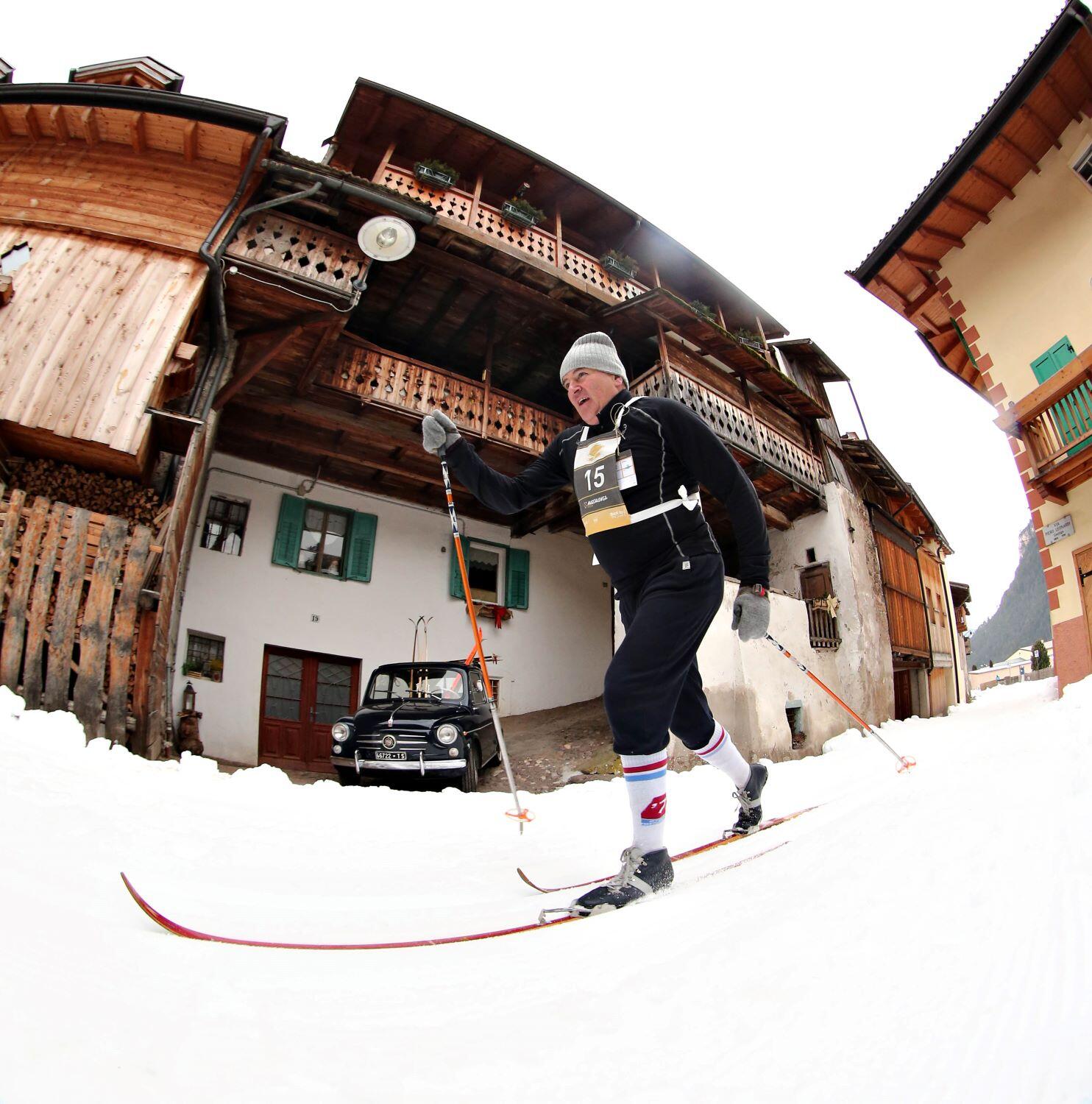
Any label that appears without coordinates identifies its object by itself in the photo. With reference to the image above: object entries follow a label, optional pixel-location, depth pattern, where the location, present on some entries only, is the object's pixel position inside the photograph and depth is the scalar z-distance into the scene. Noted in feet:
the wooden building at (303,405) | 22.76
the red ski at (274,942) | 5.10
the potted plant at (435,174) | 35.23
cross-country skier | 7.85
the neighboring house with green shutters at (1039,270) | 28.60
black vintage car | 23.39
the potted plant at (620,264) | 42.39
